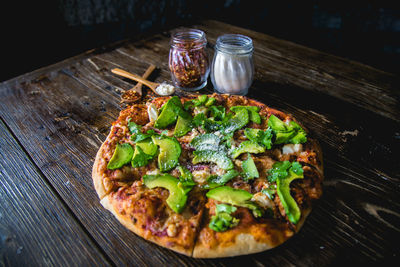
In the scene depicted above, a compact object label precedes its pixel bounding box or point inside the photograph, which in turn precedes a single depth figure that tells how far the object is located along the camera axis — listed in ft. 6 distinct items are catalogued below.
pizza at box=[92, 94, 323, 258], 1.38
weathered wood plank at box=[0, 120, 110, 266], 1.41
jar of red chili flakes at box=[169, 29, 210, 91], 2.02
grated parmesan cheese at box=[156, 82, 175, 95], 2.09
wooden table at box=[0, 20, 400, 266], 1.42
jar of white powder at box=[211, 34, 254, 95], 1.94
